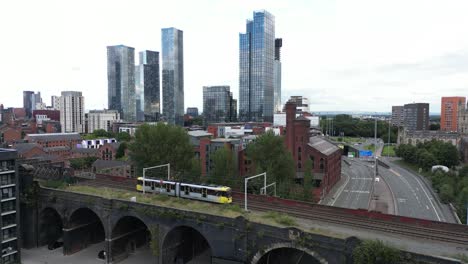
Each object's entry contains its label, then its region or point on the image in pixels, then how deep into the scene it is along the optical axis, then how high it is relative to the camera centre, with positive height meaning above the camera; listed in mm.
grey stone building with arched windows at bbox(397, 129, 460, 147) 139125 -8965
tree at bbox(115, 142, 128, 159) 113312 -12794
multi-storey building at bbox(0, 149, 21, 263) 37312 -11232
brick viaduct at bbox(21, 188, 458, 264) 27250 -12891
